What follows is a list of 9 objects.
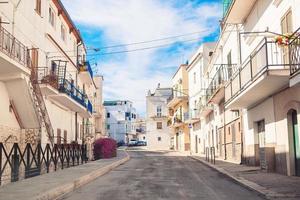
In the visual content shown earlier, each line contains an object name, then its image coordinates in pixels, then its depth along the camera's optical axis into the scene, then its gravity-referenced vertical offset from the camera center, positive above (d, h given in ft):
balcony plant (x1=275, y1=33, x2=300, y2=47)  34.44 +9.96
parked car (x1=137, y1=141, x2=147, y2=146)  240.66 -6.89
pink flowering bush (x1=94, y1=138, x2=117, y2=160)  83.95 -3.75
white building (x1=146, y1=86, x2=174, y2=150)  200.04 +5.88
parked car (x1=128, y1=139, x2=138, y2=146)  232.02 -6.54
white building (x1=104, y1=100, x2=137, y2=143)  269.28 +11.10
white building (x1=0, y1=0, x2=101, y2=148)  46.69 +9.78
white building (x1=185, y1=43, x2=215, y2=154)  117.93 +15.16
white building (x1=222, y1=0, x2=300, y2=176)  37.34 +5.85
